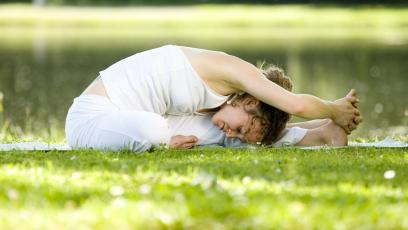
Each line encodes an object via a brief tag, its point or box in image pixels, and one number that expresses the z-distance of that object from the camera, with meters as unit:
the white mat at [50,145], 10.28
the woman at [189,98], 9.99
